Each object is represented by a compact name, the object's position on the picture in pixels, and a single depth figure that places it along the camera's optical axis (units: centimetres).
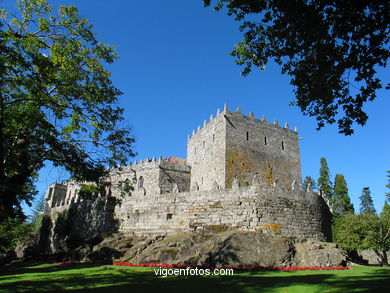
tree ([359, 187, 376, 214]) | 7505
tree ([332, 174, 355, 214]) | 4616
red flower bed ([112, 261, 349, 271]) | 1477
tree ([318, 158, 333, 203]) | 4827
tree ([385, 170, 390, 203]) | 4625
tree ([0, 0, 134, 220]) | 1149
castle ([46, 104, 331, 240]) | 1886
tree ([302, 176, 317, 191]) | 6333
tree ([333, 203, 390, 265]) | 2475
